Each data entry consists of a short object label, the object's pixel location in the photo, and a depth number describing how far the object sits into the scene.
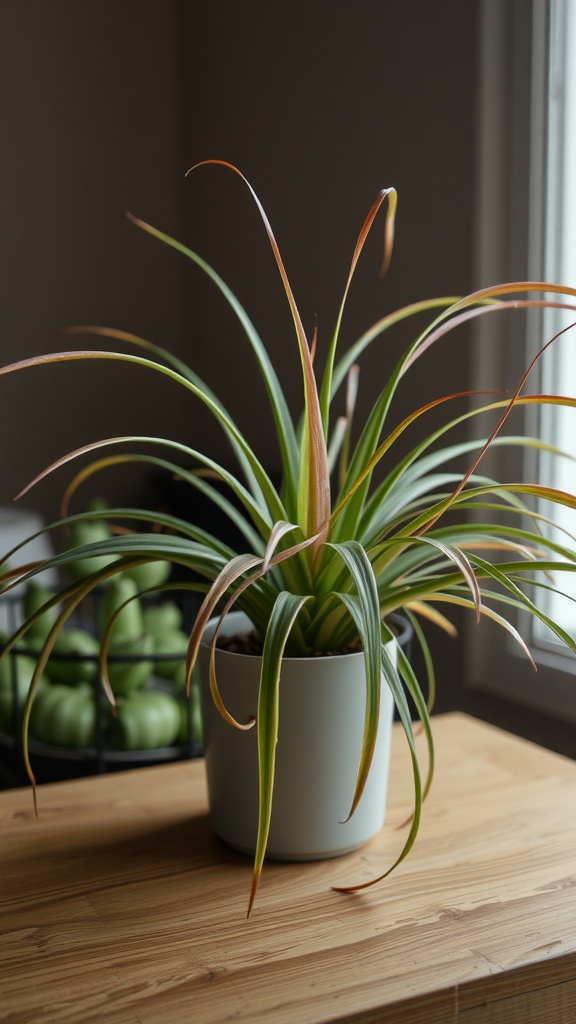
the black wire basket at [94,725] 1.00
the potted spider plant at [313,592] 0.62
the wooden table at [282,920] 0.53
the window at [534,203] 1.26
